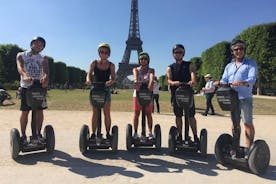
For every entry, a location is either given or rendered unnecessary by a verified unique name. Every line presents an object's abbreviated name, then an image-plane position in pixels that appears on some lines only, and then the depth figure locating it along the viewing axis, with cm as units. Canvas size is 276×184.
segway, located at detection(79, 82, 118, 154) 341
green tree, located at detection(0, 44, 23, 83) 3011
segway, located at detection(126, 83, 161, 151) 372
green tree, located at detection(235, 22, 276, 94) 2376
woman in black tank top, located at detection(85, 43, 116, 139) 359
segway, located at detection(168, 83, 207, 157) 333
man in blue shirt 305
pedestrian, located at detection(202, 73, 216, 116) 844
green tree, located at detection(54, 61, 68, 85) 4427
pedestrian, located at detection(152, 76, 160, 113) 859
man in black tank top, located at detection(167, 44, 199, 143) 357
